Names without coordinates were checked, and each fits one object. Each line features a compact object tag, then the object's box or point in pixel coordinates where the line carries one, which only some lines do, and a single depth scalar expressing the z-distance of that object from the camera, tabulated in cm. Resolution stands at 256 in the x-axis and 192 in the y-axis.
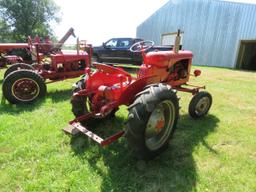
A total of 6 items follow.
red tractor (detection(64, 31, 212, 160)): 234
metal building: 1588
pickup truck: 1071
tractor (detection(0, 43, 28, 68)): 774
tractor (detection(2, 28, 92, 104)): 455
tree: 2856
